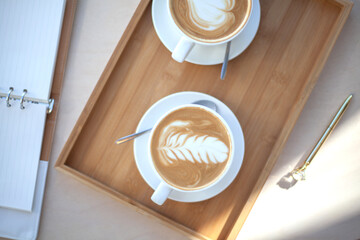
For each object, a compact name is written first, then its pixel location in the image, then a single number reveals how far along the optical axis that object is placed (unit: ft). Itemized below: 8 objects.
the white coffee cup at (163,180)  2.10
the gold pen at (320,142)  2.71
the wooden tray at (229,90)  2.40
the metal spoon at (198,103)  2.29
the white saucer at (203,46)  2.30
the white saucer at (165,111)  2.29
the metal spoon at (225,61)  2.24
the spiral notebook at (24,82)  2.75
